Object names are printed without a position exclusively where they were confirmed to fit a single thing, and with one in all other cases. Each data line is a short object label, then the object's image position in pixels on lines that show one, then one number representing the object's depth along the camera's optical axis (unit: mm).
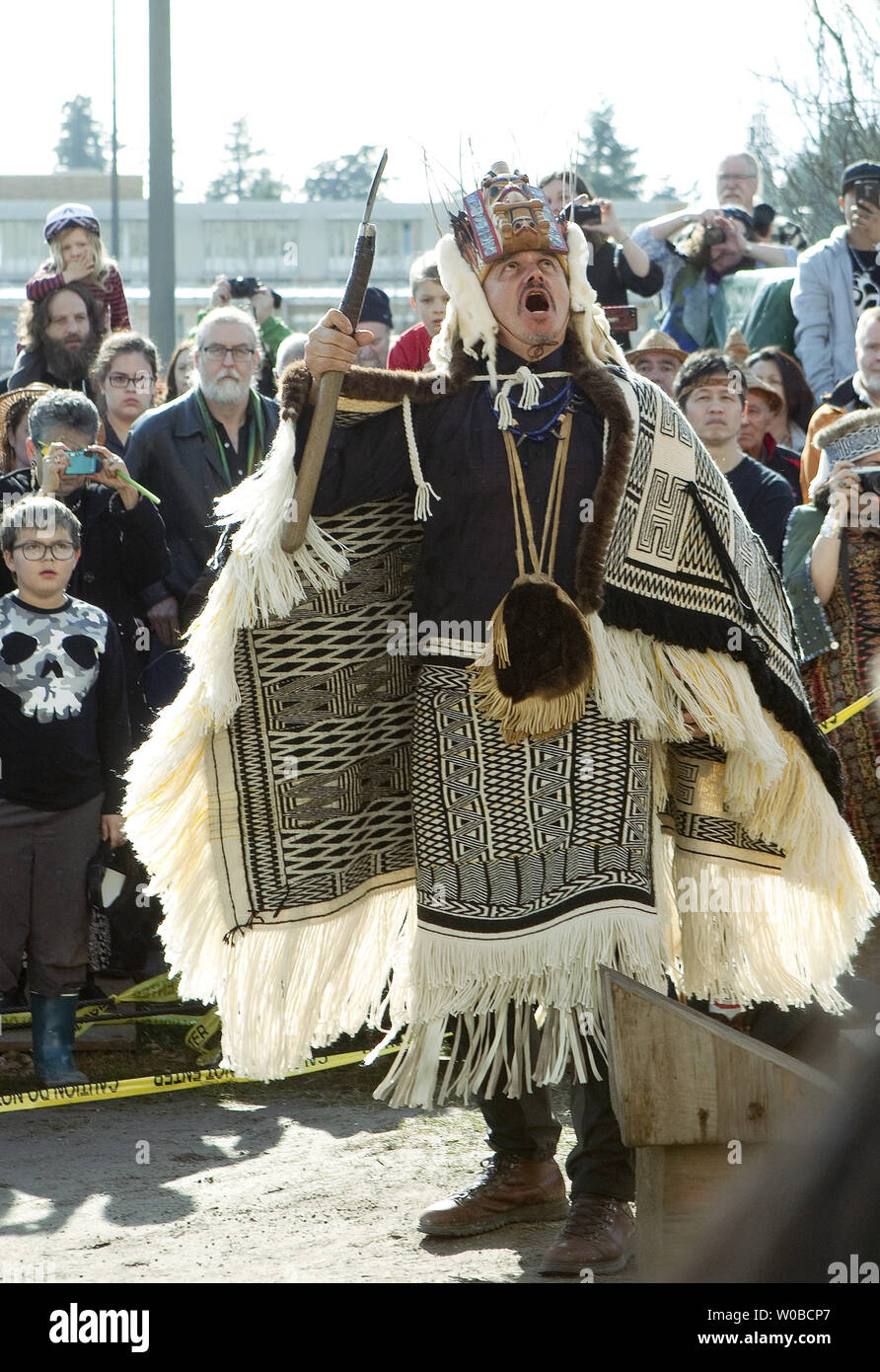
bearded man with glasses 5973
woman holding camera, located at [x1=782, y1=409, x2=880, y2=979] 5328
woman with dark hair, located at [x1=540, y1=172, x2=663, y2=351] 7344
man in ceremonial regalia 3564
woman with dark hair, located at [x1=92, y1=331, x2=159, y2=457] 6535
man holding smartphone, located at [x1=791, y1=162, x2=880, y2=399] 7309
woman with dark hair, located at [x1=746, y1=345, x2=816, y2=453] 7168
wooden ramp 2670
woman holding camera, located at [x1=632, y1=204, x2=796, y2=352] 8070
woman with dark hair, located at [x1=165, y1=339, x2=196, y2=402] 7414
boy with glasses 4949
